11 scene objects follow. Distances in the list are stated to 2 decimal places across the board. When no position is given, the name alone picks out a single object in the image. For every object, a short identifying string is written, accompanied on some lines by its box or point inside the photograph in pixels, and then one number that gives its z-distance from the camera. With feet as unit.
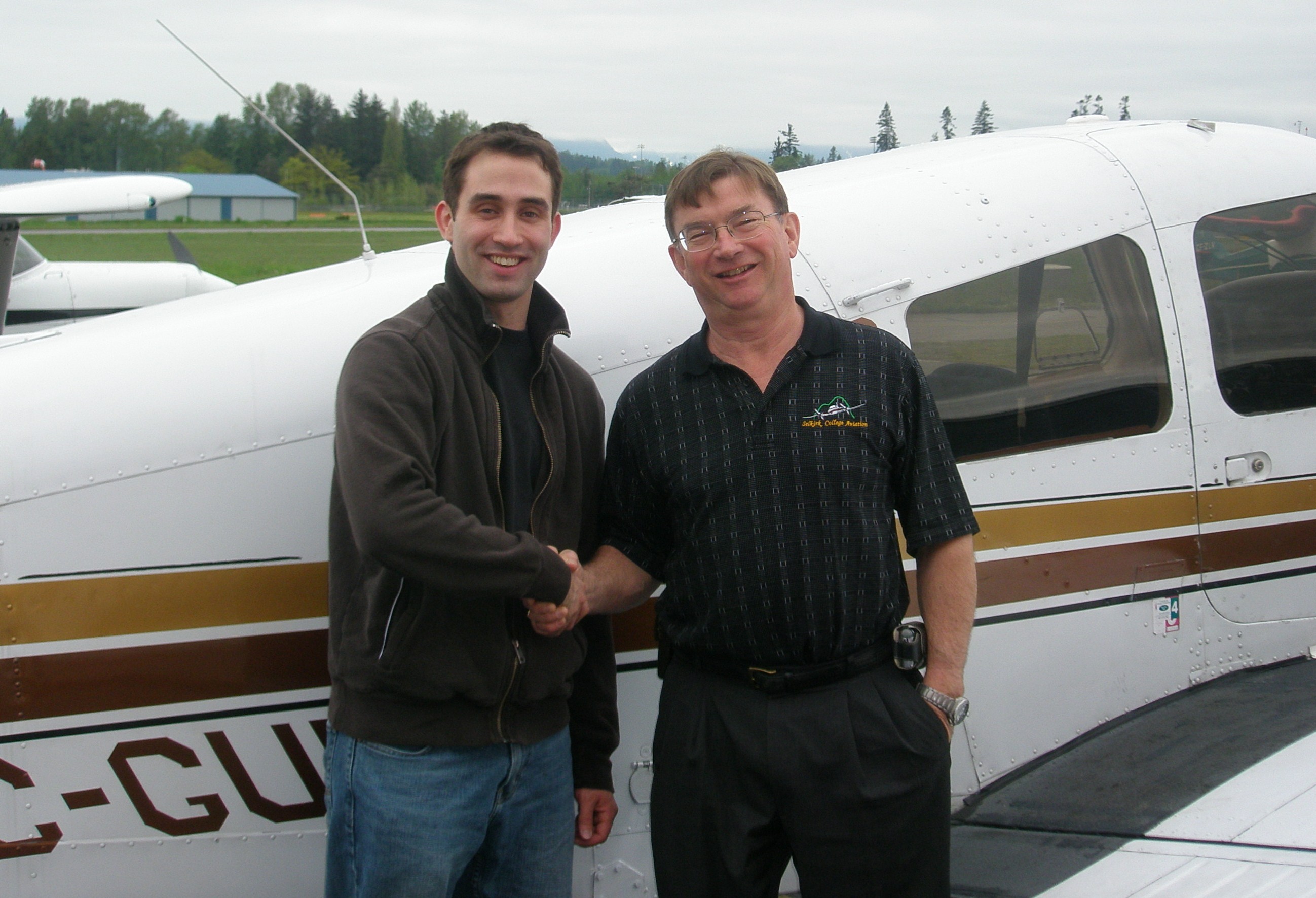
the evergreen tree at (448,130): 198.08
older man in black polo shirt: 7.42
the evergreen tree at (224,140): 353.10
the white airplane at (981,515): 8.10
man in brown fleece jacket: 6.66
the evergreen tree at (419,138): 217.11
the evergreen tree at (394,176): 215.10
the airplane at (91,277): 34.37
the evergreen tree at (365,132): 284.20
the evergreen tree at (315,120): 245.04
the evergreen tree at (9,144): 314.94
